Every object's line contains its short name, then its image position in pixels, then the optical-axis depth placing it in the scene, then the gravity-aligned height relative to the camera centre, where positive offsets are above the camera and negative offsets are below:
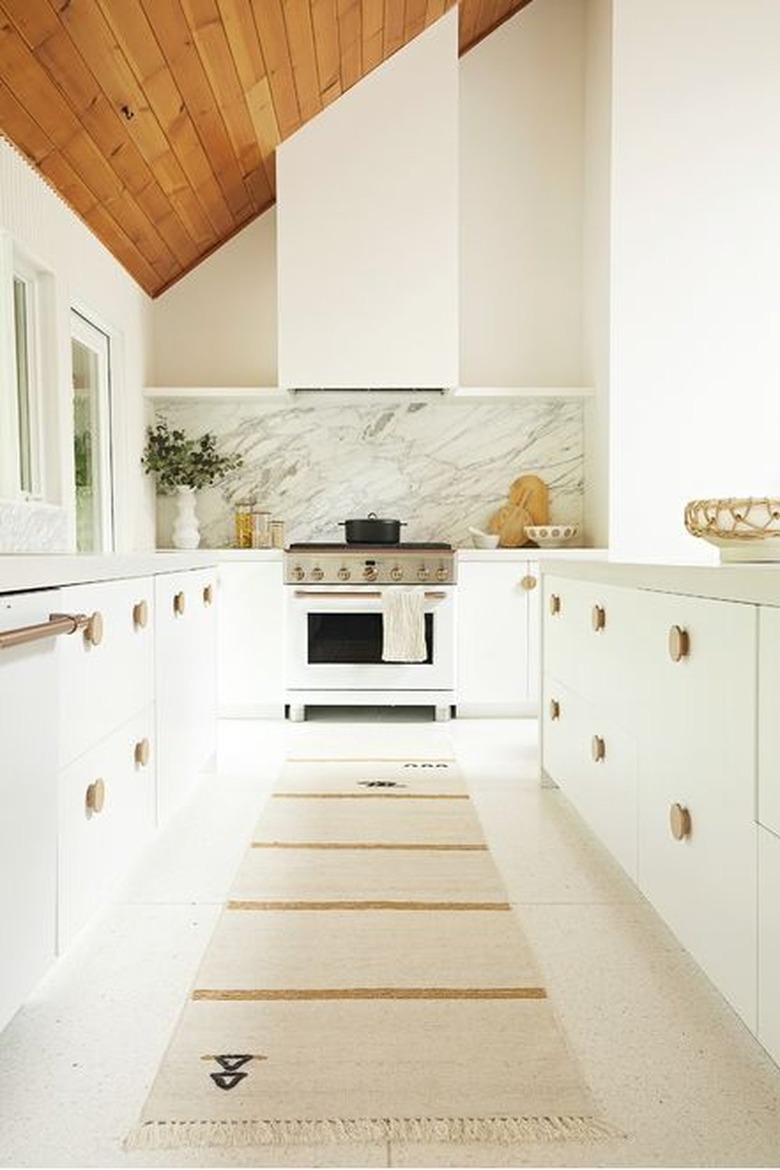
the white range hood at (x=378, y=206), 4.53 +1.52
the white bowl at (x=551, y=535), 4.82 +0.02
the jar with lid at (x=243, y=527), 4.97 +0.07
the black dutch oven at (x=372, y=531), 4.72 +0.04
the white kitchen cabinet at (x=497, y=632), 4.55 -0.42
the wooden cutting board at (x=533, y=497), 5.06 +0.21
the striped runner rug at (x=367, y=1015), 1.35 -0.78
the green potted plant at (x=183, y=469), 4.89 +0.36
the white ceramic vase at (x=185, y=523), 4.95 +0.09
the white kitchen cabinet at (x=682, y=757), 1.42 -0.39
